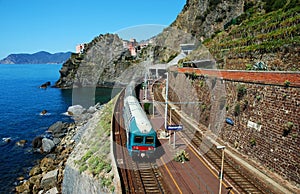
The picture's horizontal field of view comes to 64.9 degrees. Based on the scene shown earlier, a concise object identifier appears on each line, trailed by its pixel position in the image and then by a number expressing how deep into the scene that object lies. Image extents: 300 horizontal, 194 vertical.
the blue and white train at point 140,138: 16.17
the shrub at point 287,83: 14.04
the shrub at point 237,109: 18.50
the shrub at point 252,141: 16.40
